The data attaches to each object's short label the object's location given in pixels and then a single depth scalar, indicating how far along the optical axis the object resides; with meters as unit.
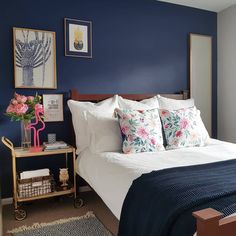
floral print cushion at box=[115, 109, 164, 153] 2.38
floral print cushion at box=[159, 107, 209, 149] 2.57
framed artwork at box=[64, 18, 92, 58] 2.93
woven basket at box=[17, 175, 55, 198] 2.44
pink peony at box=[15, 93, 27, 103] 2.52
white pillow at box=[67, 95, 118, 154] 2.67
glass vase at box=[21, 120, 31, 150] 2.59
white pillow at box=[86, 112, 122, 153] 2.48
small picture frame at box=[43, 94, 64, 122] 2.86
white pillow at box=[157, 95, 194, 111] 3.08
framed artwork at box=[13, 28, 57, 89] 2.71
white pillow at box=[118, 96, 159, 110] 2.90
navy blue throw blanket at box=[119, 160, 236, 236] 1.18
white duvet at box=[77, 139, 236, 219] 1.77
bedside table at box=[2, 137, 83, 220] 2.39
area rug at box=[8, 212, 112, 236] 2.12
